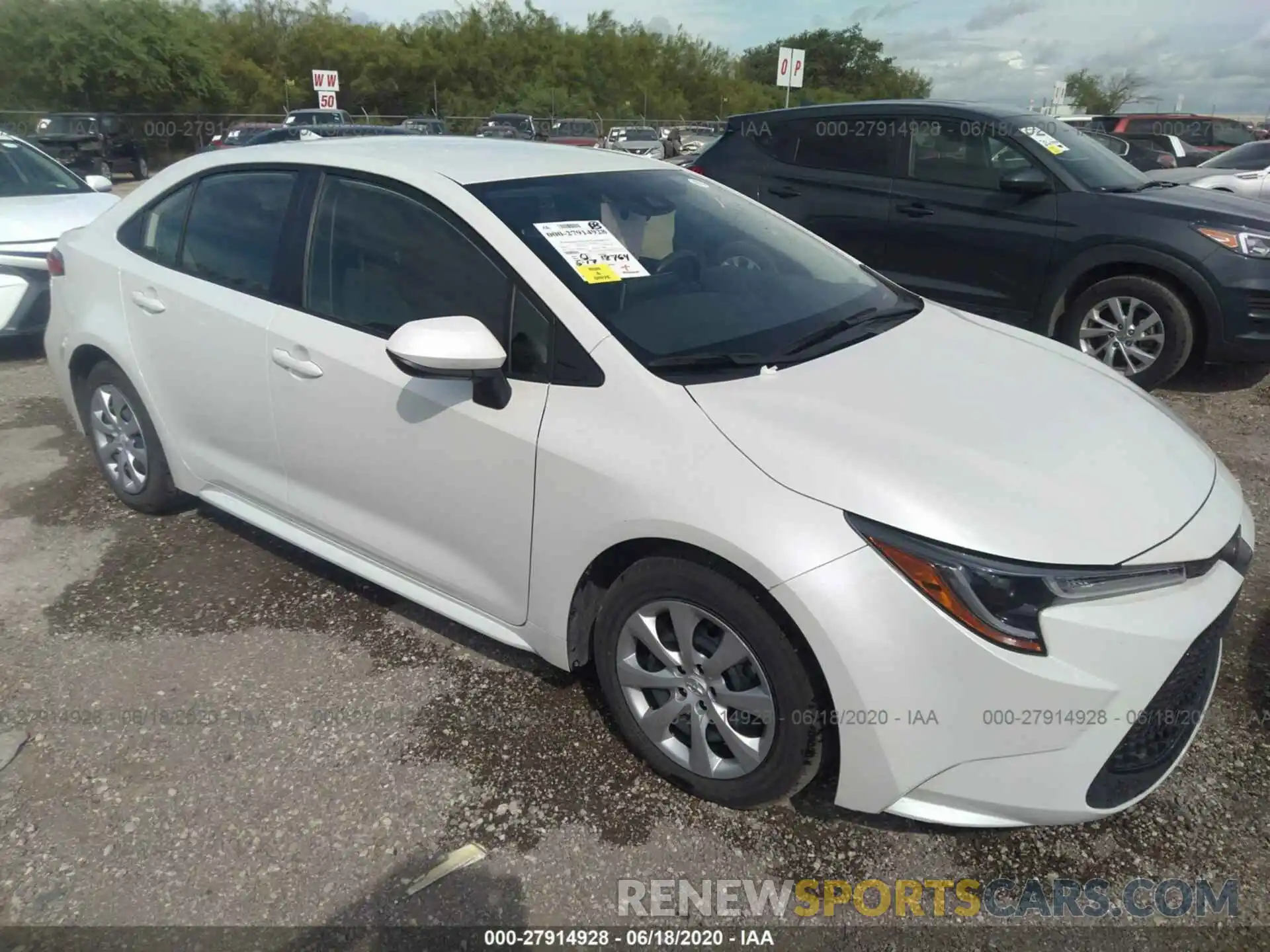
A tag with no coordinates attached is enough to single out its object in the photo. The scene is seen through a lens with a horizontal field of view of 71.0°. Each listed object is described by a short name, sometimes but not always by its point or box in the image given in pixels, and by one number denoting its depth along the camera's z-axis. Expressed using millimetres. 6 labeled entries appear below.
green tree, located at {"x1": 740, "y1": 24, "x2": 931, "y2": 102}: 77625
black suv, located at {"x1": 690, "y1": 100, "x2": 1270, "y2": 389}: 5152
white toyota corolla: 1914
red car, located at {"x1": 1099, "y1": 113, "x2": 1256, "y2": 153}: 18172
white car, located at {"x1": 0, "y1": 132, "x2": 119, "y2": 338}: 6035
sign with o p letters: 21109
